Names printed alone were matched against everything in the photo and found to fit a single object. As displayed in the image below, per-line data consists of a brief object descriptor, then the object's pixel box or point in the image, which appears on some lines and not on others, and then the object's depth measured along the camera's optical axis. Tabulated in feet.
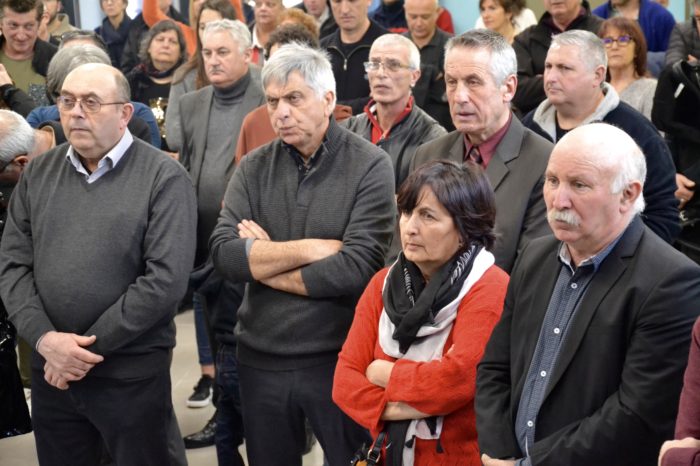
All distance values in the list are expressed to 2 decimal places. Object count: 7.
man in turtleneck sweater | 24.89
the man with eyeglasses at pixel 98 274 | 18.20
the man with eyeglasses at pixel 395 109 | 22.94
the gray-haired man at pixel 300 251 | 17.62
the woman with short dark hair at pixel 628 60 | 27.15
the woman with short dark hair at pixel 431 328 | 15.03
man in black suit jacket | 12.86
